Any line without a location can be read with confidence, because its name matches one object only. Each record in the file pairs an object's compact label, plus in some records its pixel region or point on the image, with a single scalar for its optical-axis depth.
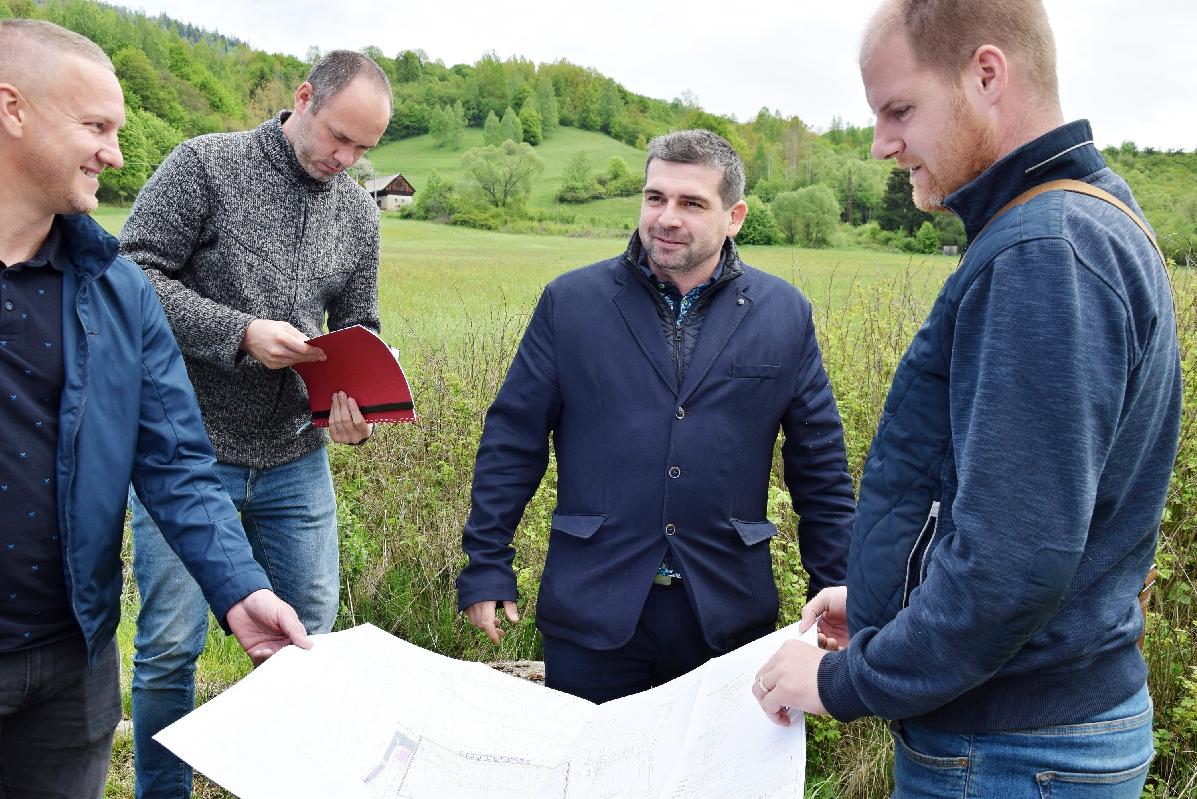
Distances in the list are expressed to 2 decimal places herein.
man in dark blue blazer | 2.55
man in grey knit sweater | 2.87
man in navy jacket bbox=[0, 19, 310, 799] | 1.96
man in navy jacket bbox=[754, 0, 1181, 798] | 1.23
